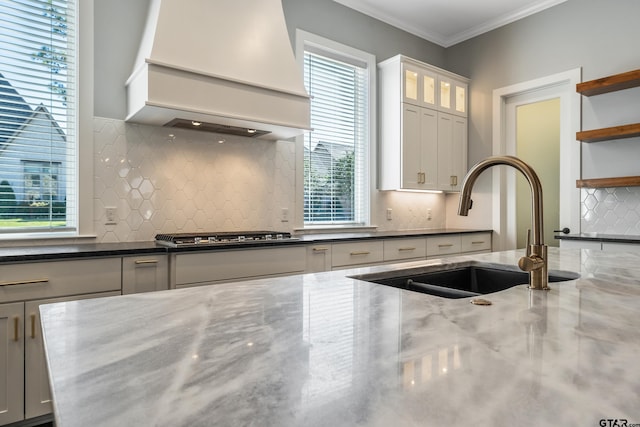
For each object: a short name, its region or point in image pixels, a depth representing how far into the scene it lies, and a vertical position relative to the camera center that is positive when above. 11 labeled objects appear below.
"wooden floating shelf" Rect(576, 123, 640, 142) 3.06 +0.63
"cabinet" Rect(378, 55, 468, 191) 3.90 +0.87
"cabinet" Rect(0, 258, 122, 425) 1.87 -0.50
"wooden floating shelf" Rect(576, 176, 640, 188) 3.12 +0.25
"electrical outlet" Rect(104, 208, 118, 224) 2.63 +0.00
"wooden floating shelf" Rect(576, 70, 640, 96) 3.06 +1.01
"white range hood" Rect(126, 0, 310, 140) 2.34 +0.87
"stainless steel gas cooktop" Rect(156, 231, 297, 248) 2.42 -0.15
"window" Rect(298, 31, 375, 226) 3.66 +0.76
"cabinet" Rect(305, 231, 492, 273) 2.89 -0.30
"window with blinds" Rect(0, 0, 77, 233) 2.38 +0.59
